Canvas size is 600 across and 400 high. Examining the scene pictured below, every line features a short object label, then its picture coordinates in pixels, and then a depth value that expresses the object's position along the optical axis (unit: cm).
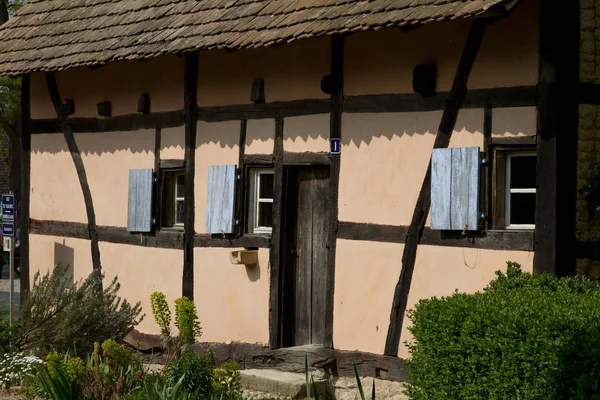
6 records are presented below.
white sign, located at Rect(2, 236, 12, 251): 1720
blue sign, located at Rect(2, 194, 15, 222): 1647
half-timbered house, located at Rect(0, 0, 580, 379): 1052
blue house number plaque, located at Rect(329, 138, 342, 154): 1214
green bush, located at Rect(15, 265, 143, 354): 1207
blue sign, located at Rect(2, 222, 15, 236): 1662
